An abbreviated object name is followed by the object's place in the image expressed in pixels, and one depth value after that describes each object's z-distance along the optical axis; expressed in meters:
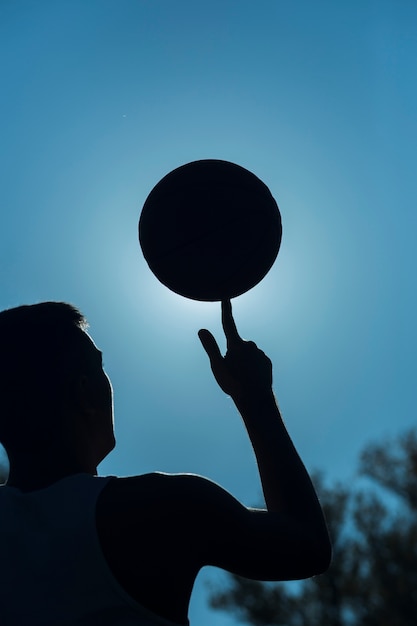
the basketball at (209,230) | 3.49
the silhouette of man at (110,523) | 1.76
